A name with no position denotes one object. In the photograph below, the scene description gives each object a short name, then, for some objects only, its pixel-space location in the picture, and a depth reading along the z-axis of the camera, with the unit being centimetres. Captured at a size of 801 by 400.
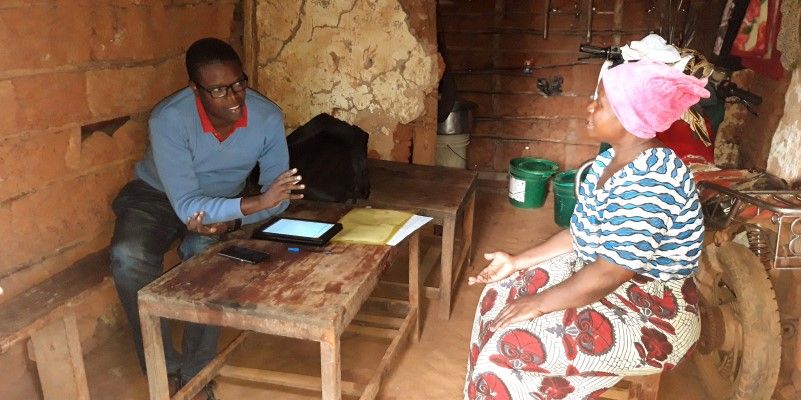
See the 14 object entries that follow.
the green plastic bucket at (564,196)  476
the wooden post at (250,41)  395
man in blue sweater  240
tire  230
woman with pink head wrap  177
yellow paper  237
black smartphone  213
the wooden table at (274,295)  181
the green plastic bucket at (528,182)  523
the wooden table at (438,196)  313
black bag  301
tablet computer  229
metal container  507
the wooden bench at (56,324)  211
